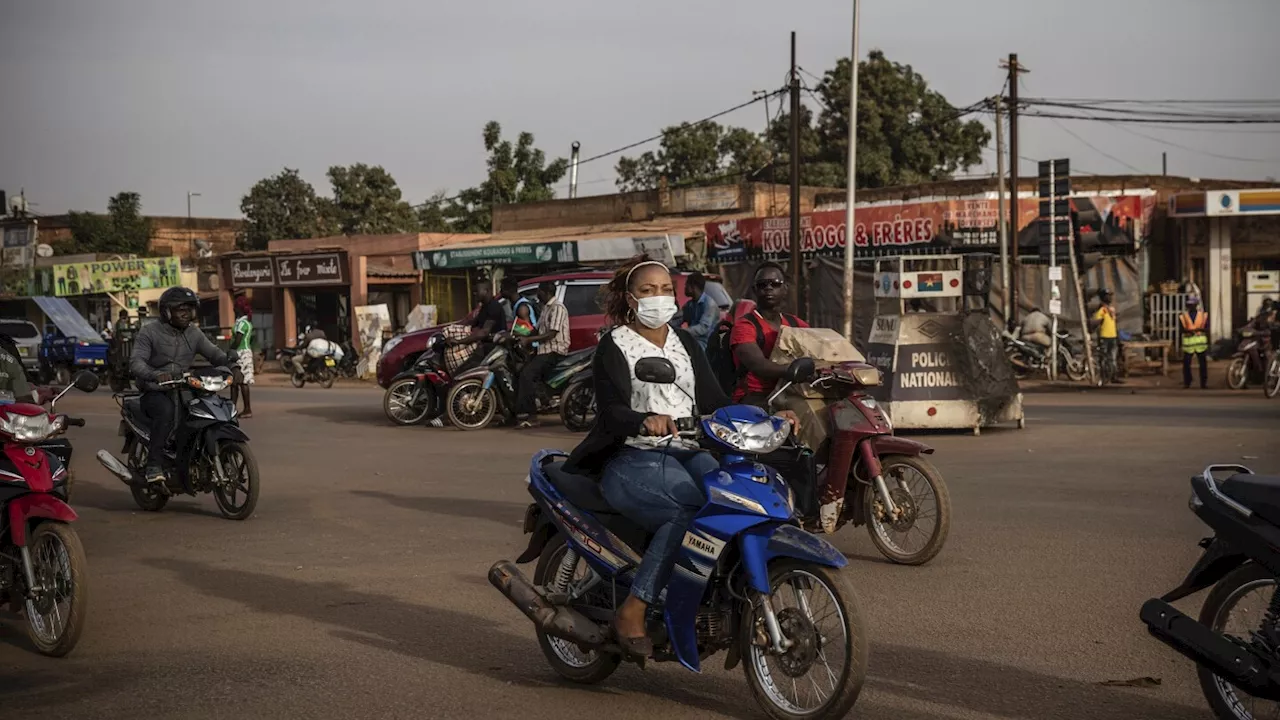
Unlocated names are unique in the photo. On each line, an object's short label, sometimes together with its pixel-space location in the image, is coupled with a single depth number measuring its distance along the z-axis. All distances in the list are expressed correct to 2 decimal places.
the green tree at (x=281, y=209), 57.12
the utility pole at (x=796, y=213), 27.52
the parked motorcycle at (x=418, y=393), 17.77
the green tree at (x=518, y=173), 50.41
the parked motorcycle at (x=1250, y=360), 22.17
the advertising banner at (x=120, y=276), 46.81
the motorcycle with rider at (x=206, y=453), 10.18
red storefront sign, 28.75
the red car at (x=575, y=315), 18.25
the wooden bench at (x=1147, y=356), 25.98
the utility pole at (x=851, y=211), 24.90
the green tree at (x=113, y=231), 62.72
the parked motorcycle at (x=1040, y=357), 25.53
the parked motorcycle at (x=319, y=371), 30.36
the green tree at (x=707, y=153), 52.25
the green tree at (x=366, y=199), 53.38
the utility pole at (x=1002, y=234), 28.84
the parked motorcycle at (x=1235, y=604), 4.30
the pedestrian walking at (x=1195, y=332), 22.80
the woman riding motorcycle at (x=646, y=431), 4.95
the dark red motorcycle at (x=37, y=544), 6.20
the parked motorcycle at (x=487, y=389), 17.08
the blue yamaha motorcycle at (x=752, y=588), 4.61
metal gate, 28.34
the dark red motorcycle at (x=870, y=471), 7.88
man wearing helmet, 10.38
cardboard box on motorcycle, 8.06
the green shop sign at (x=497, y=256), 34.00
